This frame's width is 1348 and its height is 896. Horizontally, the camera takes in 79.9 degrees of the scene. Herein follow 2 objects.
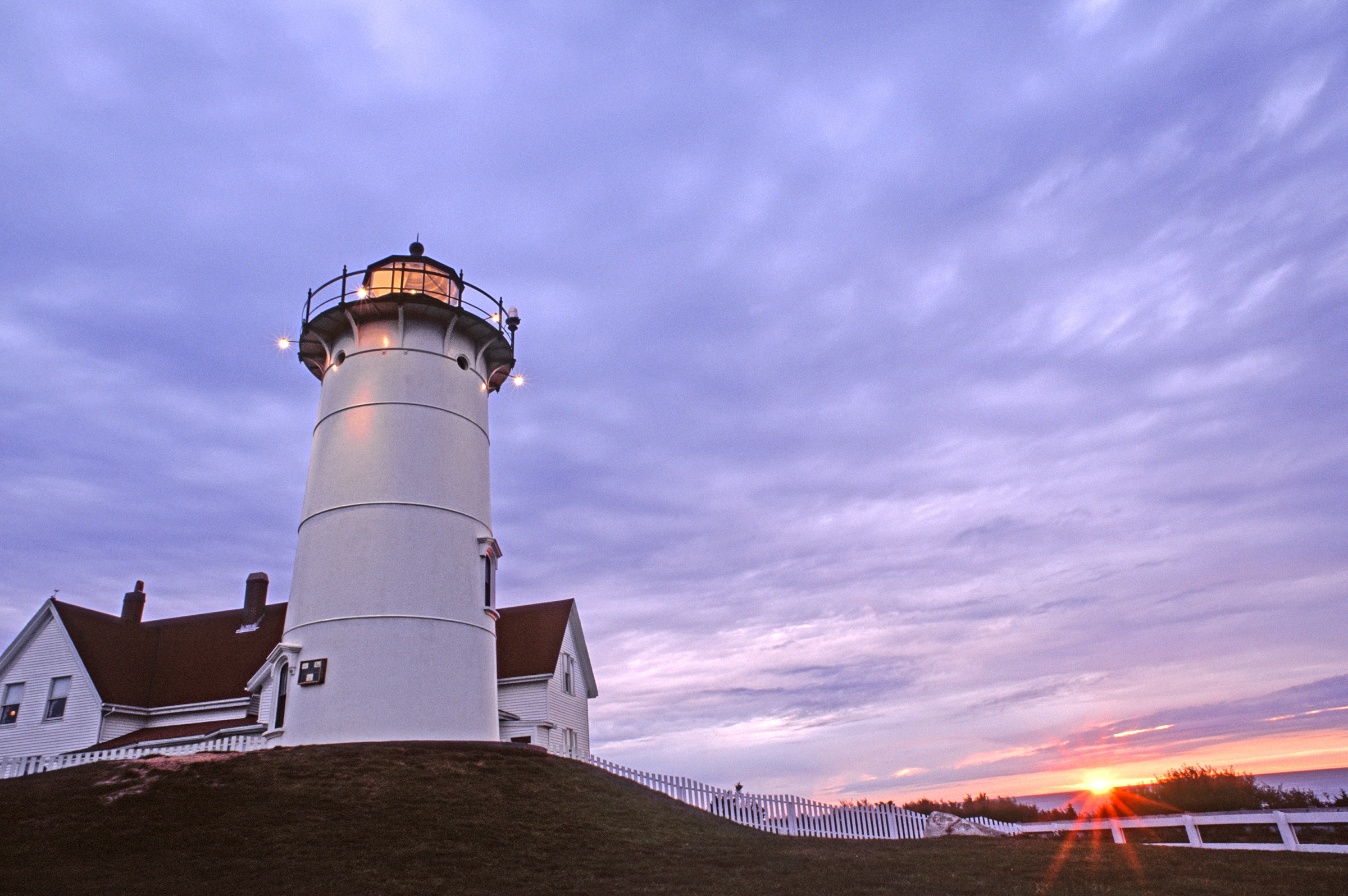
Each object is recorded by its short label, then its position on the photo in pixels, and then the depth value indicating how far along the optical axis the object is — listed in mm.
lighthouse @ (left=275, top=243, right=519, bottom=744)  20625
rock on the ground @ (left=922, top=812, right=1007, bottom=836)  18719
